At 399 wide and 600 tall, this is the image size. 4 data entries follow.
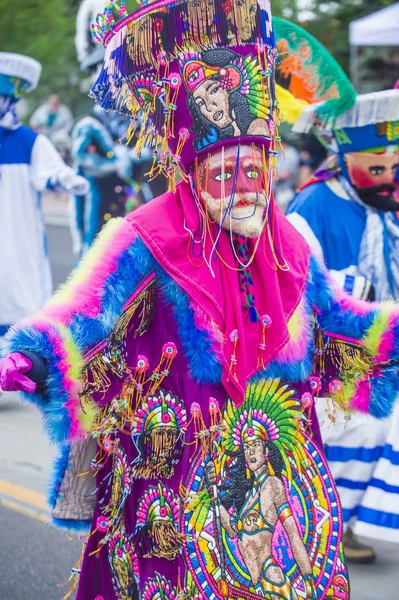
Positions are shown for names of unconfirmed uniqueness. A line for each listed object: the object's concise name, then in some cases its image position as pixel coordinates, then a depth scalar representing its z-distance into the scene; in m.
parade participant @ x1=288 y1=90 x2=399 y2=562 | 4.14
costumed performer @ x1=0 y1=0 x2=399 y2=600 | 2.73
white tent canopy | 10.07
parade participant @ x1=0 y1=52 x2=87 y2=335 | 6.16
